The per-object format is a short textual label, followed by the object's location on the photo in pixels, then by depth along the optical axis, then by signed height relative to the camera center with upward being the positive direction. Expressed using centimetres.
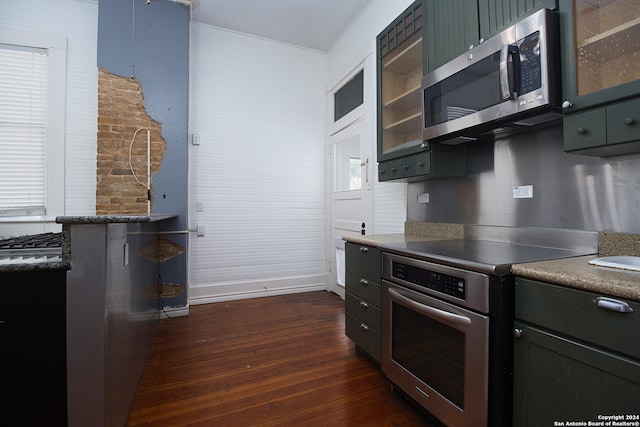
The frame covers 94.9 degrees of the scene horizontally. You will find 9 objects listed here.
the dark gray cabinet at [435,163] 206 +40
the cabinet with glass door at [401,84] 221 +111
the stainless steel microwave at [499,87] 130 +69
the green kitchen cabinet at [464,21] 148 +113
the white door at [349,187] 326 +37
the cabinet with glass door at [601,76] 111 +58
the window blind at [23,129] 303 +93
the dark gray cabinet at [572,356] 86 -46
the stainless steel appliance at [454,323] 117 -50
